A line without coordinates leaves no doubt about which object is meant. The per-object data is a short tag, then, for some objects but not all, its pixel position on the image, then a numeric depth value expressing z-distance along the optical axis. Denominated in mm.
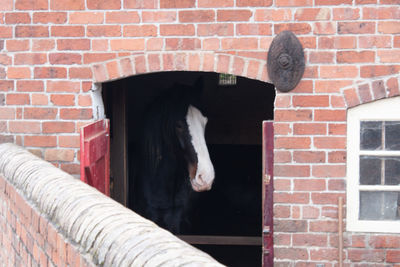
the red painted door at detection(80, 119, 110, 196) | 7681
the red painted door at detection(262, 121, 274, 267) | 8349
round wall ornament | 8160
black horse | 10137
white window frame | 8293
